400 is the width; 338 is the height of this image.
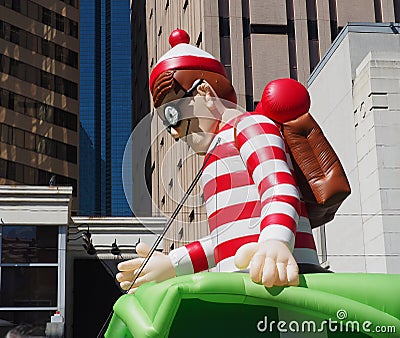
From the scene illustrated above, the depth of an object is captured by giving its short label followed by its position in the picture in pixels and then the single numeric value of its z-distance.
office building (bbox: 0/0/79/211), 44.38
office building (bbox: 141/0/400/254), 27.88
